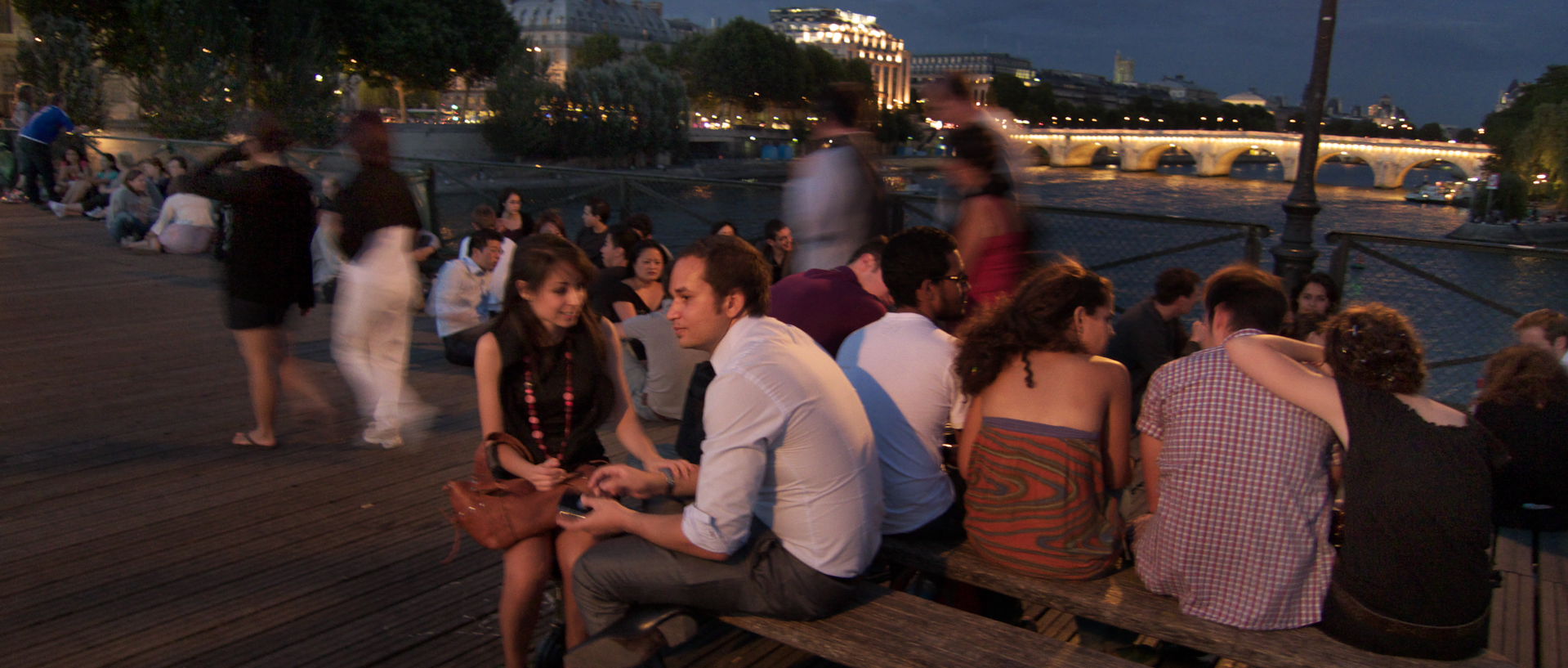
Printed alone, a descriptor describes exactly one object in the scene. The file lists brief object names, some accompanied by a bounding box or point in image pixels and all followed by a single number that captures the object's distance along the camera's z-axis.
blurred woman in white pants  4.75
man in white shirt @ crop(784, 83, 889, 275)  4.82
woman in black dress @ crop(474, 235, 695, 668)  3.07
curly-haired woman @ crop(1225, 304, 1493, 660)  2.15
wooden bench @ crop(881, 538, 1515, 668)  2.30
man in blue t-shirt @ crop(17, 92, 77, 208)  14.26
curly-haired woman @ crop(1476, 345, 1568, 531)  3.37
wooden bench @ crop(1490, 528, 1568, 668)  2.79
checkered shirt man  2.34
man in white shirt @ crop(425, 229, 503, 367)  6.40
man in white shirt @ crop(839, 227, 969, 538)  2.85
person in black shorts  4.60
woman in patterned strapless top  2.55
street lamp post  6.53
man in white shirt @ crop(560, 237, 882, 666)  2.23
